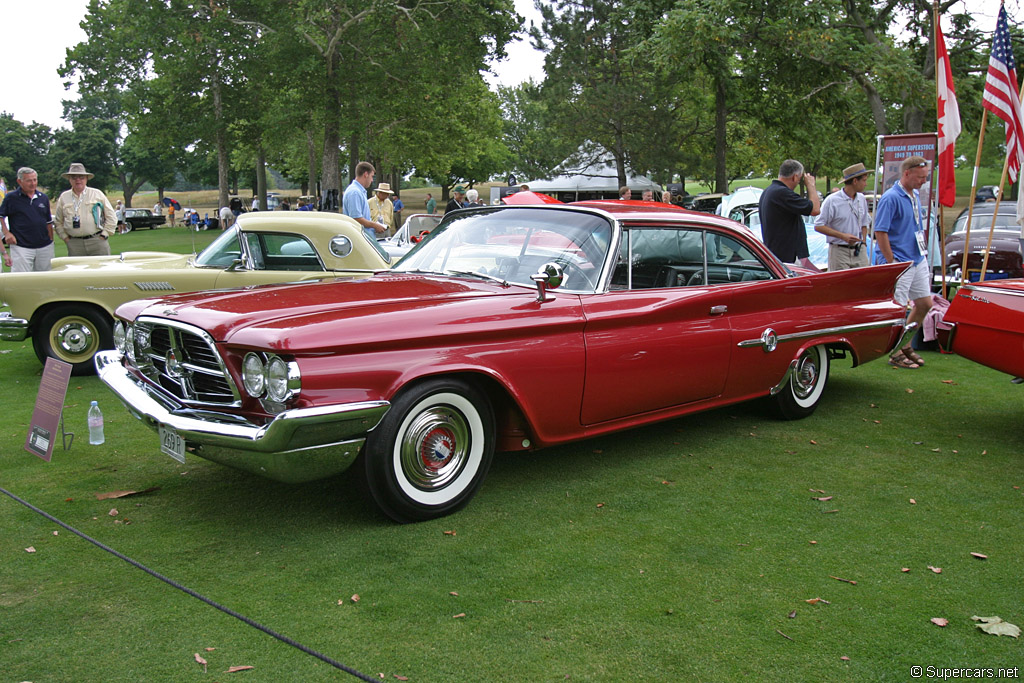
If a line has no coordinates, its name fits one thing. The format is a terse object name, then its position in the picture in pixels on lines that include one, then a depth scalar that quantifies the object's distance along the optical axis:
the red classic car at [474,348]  3.49
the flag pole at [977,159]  7.89
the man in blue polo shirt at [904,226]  7.02
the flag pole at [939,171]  7.47
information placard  4.69
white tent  42.38
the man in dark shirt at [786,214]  7.50
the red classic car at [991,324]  5.16
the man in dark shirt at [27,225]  8.94
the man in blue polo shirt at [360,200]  9.50
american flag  7.74
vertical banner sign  11.81
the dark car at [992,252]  12.23
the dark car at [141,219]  52.25
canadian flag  8.16
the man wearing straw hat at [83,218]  8.85
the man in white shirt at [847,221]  7.77
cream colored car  7.01
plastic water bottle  5.20
